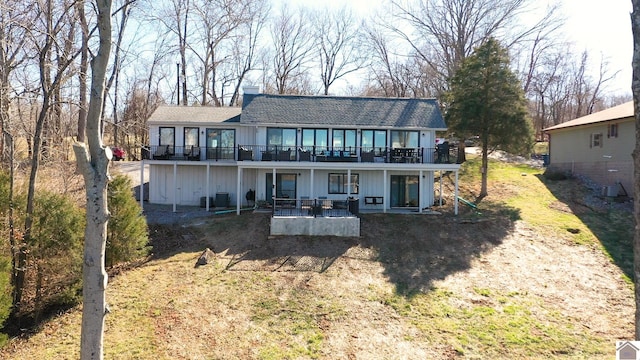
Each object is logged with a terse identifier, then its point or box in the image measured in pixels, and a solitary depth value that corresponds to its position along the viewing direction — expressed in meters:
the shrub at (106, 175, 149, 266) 12.13
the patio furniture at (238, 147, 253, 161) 18.20
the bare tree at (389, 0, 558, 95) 29.14
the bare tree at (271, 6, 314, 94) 40.50
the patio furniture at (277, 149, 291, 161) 18.28
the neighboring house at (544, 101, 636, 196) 20.56
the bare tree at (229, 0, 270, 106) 38.32
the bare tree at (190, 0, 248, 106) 33.03
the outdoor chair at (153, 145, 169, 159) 19.50
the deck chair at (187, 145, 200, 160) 19.72
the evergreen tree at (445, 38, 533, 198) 19.61
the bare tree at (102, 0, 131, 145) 19.74
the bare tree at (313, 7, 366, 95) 40.41
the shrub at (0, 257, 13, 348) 8.16
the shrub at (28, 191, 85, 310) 10.01
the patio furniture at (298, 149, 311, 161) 18.53
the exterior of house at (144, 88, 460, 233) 19.16
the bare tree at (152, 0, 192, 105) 32.09
